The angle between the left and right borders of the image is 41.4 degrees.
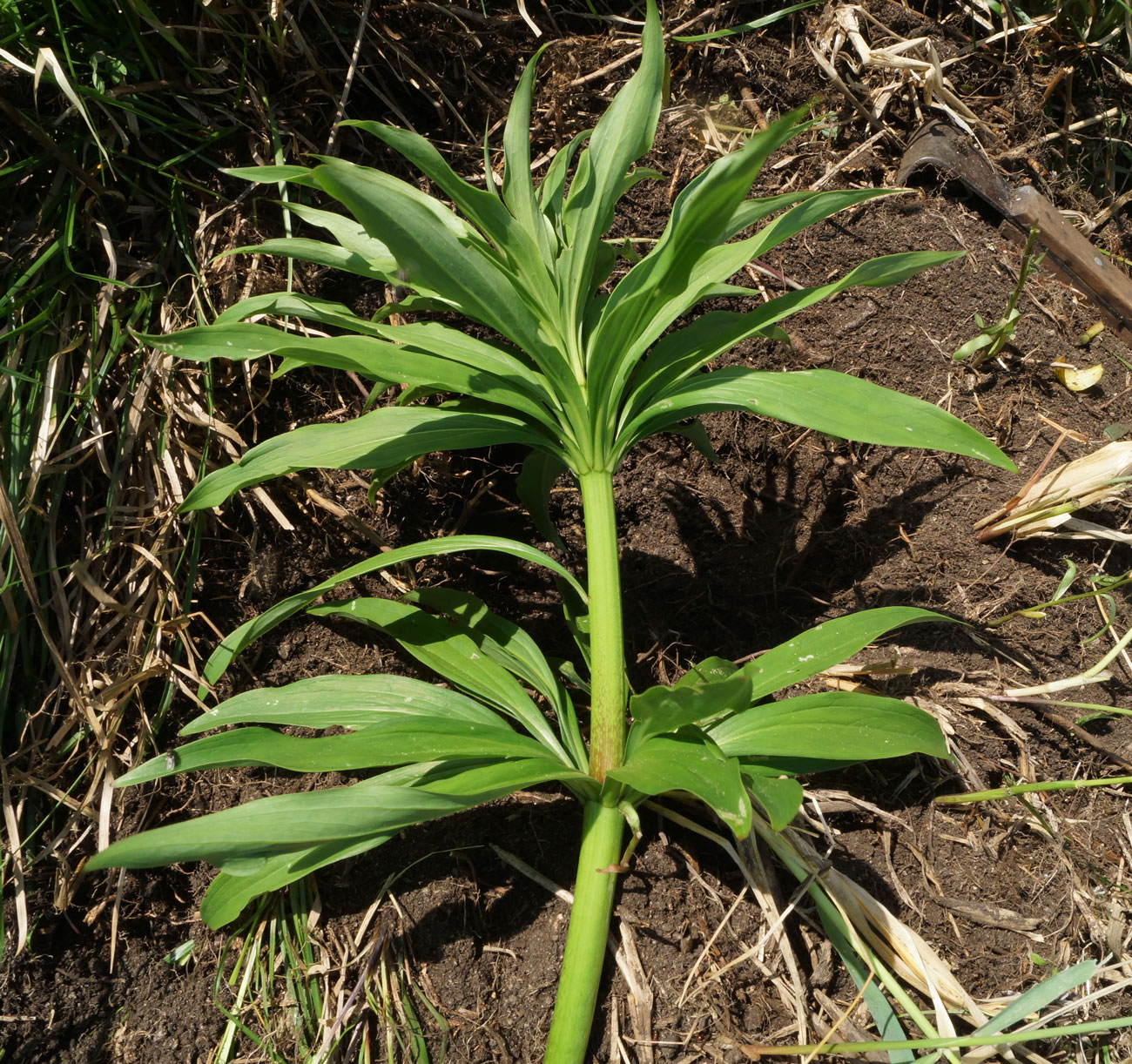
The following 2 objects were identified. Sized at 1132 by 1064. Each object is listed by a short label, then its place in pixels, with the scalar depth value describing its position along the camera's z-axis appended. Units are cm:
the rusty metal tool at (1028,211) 77
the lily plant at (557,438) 54
